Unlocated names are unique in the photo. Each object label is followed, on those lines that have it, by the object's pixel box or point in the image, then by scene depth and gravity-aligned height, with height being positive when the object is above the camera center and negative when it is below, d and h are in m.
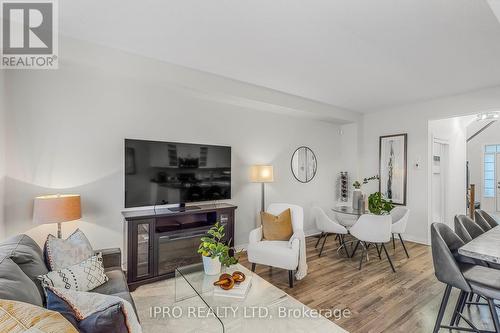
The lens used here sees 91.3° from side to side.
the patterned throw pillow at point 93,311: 1.02 -0.65
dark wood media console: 2.72 -0.87
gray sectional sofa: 1.13 -0.61
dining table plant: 3.40 -0.55
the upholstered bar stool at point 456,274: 1.69 -0.80
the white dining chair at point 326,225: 3.60 -0.90
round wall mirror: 4.77 +0.03
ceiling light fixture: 3.94 +0.86
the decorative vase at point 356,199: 3.94 -0.54
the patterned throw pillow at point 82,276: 1.62 -0.80
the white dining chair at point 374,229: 3.17 -0.83
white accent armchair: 2.69 -0.97
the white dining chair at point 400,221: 3.67 -0.87
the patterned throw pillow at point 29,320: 0.70 -0.47
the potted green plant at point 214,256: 2.11 -0.80
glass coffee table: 1.80 -1.12
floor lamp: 3.87 -0.14
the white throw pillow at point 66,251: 1.85 -0.69
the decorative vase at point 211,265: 2.13 -0.88
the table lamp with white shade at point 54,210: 2.22 -0.41
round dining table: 3.69 -0.79
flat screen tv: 2.98 -0.10
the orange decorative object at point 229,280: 1.93 -0.93
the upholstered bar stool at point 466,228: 2.21 -0.59
